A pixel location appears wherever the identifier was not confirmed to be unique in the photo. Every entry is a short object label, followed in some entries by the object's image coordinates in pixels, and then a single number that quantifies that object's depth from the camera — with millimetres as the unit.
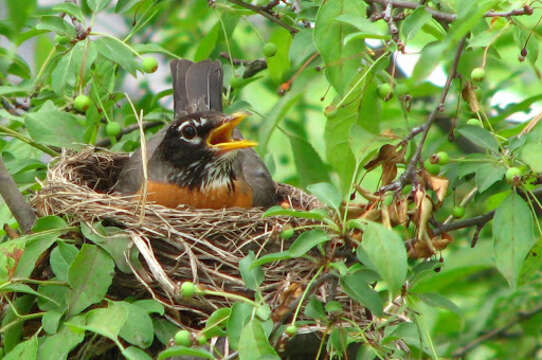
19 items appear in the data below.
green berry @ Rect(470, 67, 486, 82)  5977
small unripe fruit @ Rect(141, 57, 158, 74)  7227
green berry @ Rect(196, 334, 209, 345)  5578
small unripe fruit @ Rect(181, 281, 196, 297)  6070
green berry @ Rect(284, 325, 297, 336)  5559
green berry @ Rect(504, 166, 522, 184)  5680
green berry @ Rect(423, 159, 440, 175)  6645
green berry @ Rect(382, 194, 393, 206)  6023
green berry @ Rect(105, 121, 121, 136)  9609
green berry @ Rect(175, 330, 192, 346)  5465
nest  8133
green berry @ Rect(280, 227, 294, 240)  6275
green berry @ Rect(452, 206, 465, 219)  6937
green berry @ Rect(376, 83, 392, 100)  6645
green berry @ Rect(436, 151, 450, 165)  6250
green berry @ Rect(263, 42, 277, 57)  8656
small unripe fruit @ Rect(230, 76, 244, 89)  9883
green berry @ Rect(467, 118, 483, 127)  6623
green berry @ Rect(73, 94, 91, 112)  8508
